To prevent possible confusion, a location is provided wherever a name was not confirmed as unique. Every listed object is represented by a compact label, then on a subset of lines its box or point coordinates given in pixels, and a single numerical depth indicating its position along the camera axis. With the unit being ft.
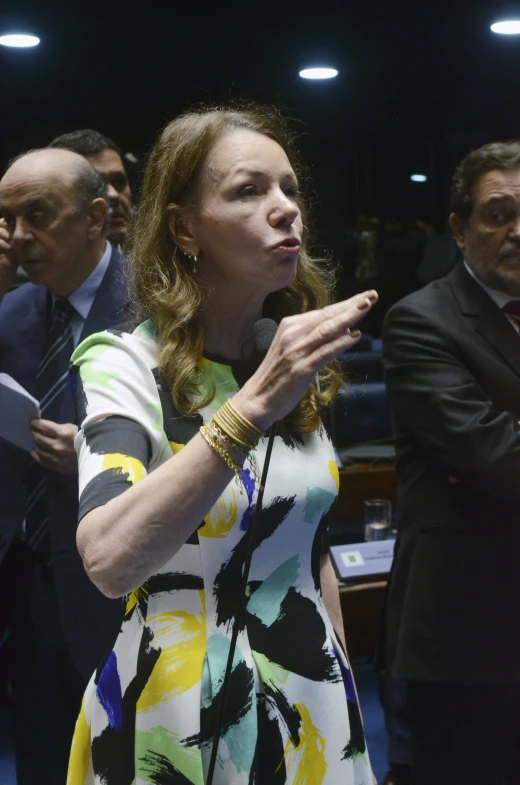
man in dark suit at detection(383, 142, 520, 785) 7.02
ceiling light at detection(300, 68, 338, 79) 11.99
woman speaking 3.44
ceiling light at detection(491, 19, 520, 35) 11.66
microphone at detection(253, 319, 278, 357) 4.15
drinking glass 11.00
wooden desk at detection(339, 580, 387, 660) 10.64
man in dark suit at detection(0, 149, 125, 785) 6.61
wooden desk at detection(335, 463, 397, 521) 12.32
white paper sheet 6.39
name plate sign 10.45
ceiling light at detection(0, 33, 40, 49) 10.98
